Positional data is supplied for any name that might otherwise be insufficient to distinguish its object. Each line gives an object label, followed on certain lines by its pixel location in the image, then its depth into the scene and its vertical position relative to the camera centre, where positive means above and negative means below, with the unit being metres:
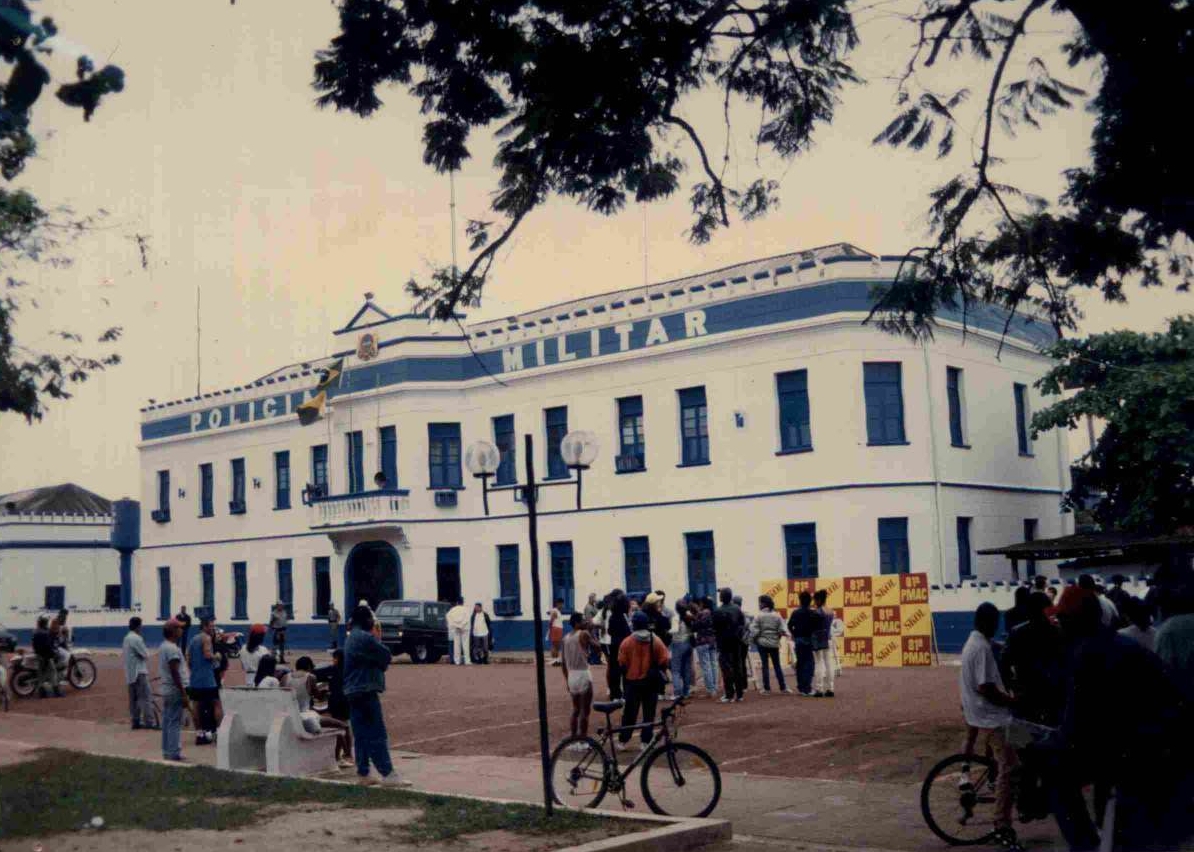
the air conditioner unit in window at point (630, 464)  35.41 +2.88
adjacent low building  57.28 +1.46
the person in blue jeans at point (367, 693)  13.02 -1.01
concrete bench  14.26 -1.58
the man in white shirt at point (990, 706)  9.42 -1.05
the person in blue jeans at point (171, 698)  15.98 -1.23
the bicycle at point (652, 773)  11.06 -1.63
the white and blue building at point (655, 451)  31.50 +3.21
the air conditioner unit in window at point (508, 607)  37.91 -0.75
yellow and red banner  27.08 -1.05
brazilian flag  40.19 +5.56
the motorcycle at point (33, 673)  27.53 -1.51
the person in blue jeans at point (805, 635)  20.80 -1.02
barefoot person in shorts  14.68 -1.04
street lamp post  13.79 +1.26
